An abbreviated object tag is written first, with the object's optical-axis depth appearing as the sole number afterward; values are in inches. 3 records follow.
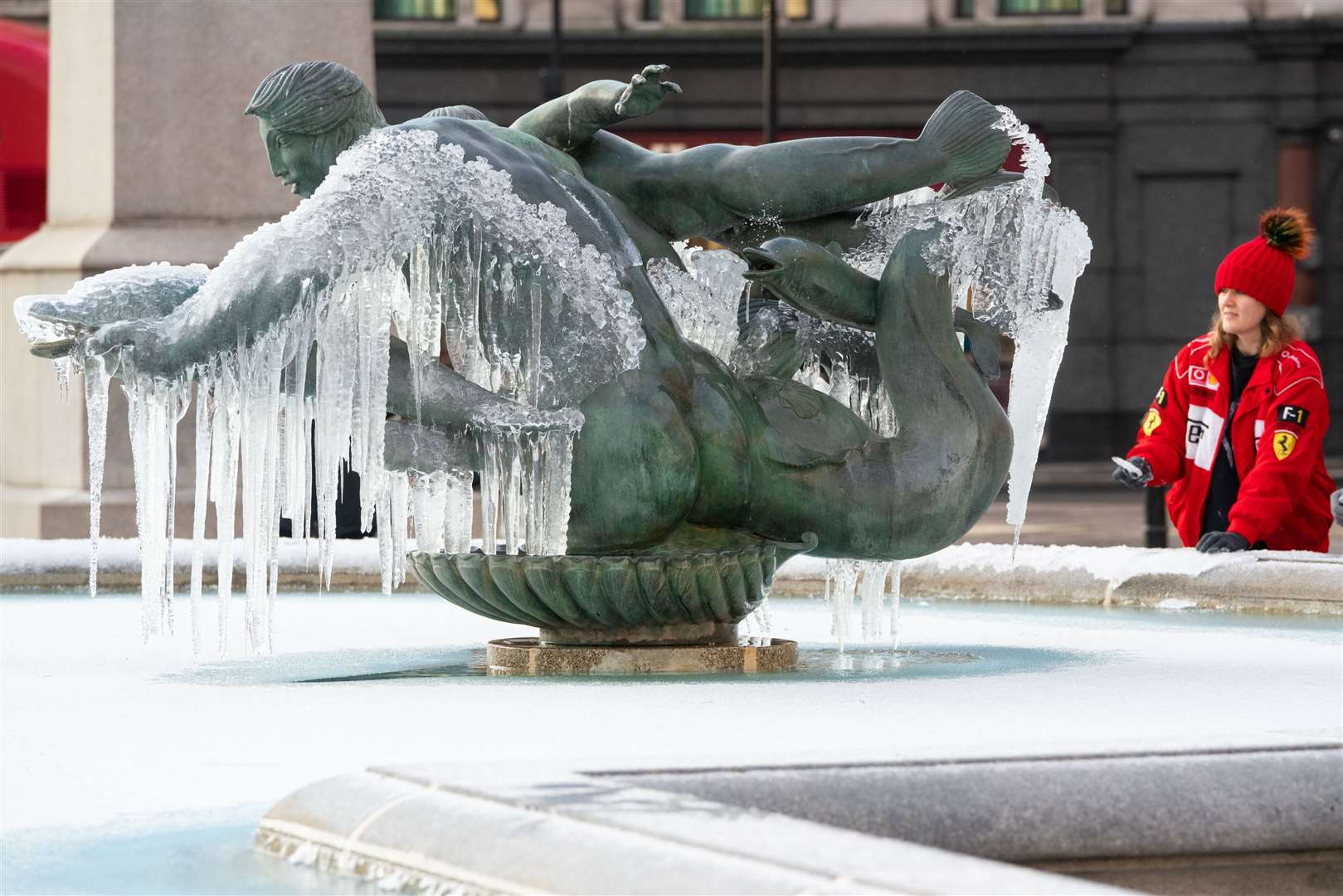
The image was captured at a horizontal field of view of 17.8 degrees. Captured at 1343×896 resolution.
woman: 524.9
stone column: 742.2
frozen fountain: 342.5
